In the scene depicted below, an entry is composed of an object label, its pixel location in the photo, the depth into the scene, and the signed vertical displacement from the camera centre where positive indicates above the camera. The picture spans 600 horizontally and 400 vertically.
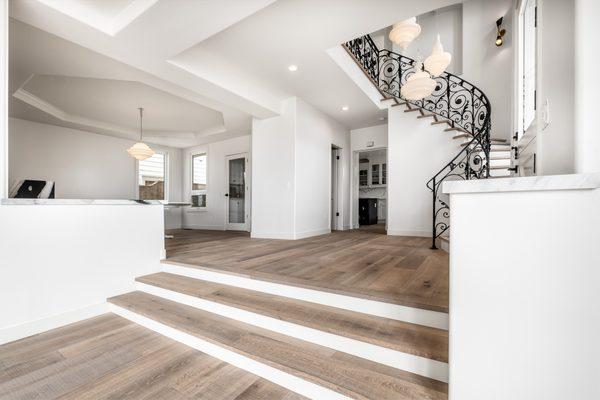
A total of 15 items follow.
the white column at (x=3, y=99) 1.95 +0.75
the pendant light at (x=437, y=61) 3.22 +1.72
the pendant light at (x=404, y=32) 3.20 +2.09
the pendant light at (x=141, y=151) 5.49 +1.02
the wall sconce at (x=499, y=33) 5.41 +3.47
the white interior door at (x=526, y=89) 2.32 +1.17
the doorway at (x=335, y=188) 6.88 +0.30
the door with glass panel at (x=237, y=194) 7.27 +0.14
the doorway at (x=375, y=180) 10.45 +0.82
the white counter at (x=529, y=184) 0.91 +0.06
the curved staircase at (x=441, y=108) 4.36 +1.94
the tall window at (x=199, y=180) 8.17 +0.60
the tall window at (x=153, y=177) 7.53 +0.64
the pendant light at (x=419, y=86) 3.25 +1.44
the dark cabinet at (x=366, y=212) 8.92 -0.43
